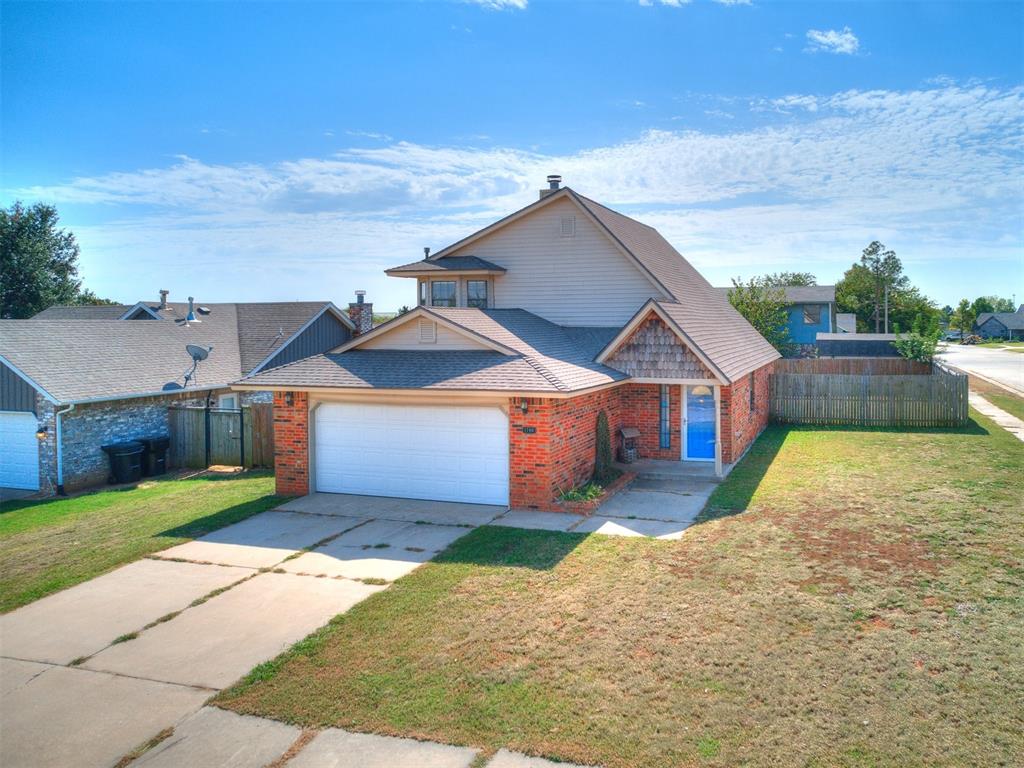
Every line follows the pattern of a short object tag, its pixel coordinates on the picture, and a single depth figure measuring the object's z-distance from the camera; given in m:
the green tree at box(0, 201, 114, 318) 45.50
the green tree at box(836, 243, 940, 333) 68.44
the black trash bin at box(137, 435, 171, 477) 18.62
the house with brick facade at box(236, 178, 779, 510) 13.28
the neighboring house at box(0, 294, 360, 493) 16.92
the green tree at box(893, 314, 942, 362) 29.27
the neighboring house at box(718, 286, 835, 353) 45.16
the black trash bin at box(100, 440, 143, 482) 17.89
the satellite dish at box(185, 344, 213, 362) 20.59
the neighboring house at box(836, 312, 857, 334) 66.38
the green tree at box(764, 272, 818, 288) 65.24
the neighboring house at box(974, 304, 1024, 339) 98.50
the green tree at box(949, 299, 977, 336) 106.56
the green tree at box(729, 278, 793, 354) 36.03
